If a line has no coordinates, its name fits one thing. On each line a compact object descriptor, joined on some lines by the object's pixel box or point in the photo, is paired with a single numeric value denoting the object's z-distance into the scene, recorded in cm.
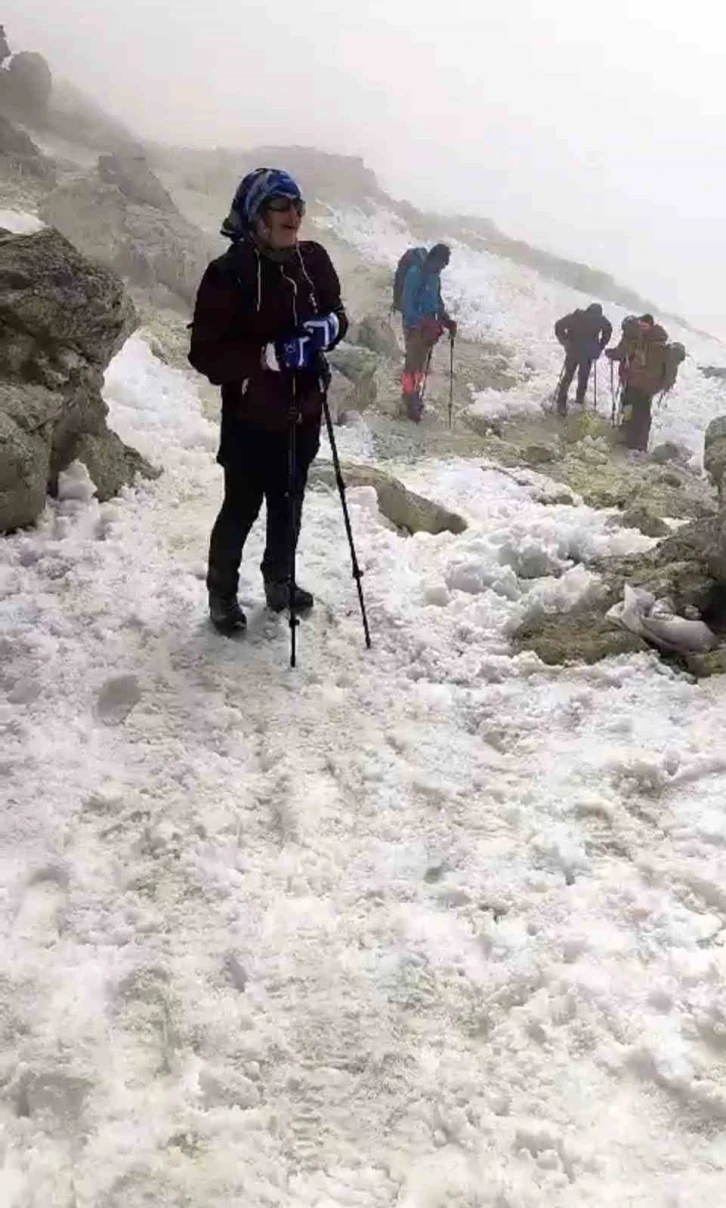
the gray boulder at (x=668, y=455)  1789
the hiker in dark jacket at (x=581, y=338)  1961
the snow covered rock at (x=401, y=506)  855
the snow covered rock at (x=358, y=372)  1563
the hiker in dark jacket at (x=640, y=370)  1689
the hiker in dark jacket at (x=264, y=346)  503
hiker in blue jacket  1589
